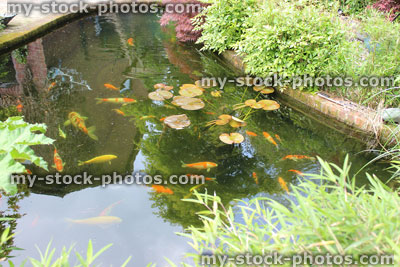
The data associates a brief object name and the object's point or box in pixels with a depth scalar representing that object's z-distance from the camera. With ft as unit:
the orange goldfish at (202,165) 11.87
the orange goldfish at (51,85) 17.12
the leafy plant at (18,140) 6.20
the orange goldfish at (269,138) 13.57
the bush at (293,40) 15.44
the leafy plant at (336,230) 3.75
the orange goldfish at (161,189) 10.84
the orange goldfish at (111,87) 17.18
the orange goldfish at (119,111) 14.95
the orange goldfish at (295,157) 12.57
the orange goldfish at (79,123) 13.61
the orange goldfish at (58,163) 11.80
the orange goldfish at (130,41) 23.91
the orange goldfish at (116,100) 15.76
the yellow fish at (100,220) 9.62
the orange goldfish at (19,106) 15.08
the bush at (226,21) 19.63
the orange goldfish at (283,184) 11.03
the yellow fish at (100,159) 12.12
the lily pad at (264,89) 17.29
